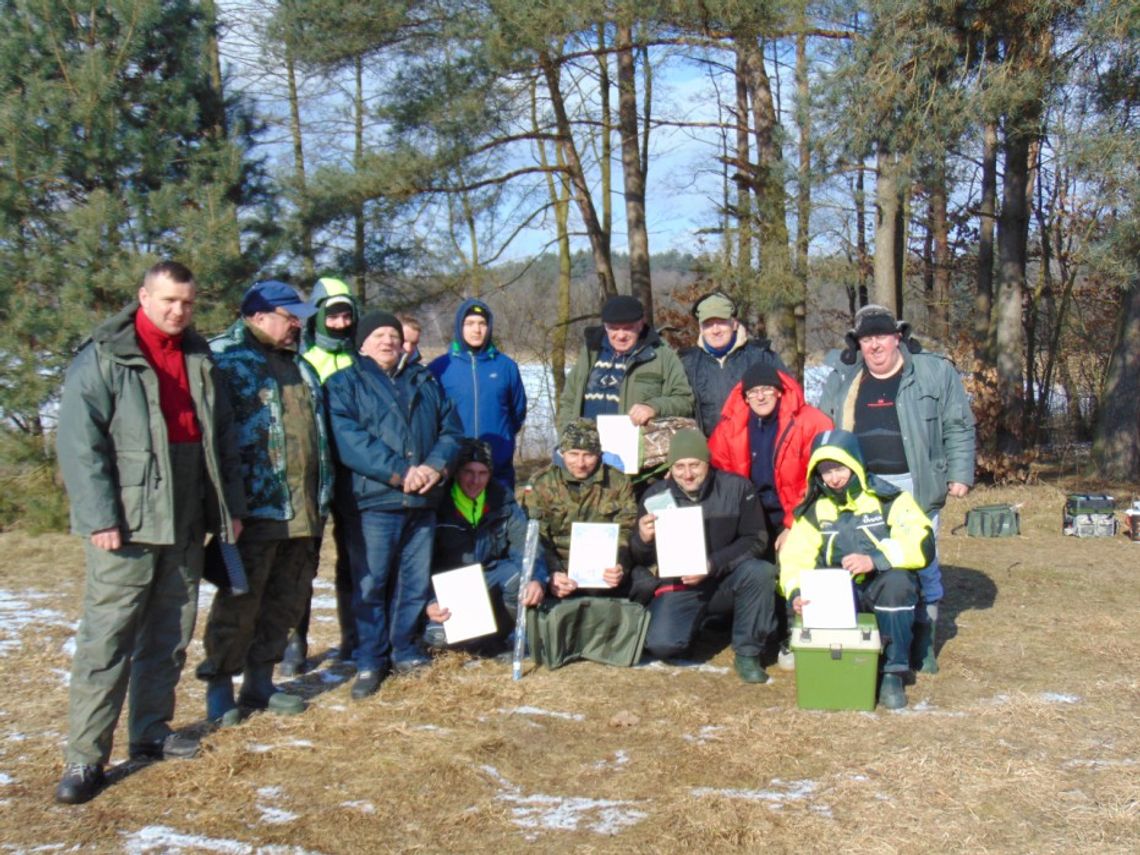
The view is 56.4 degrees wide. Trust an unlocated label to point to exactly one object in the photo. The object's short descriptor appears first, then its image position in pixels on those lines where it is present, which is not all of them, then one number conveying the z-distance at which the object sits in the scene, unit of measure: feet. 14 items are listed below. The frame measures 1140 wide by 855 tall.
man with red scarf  11.93
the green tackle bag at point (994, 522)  29.68
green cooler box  14.79
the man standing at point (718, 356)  18.79
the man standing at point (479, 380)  19.31
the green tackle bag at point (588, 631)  17.10
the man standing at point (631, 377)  18.79
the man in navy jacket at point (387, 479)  15.79
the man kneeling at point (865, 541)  15.49
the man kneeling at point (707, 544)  17.10
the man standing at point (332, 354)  16.31
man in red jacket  17.19
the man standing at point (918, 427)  16.98
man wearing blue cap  14.11
